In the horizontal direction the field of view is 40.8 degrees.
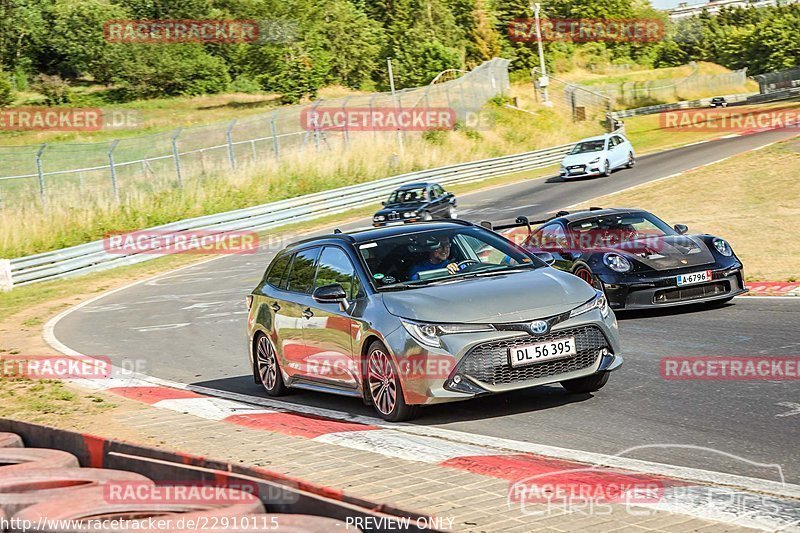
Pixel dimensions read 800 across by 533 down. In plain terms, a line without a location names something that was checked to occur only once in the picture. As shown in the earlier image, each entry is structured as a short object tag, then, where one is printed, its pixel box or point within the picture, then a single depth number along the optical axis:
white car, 40.50
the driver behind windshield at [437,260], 9.03
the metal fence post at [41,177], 32.59
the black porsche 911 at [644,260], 12.84
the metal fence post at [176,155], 38.35
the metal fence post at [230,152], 40.00
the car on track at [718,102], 82.62
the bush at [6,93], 75.44
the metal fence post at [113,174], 35.01
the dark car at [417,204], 32.66
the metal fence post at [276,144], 43.69
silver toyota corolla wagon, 7.98
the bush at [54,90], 79.31
